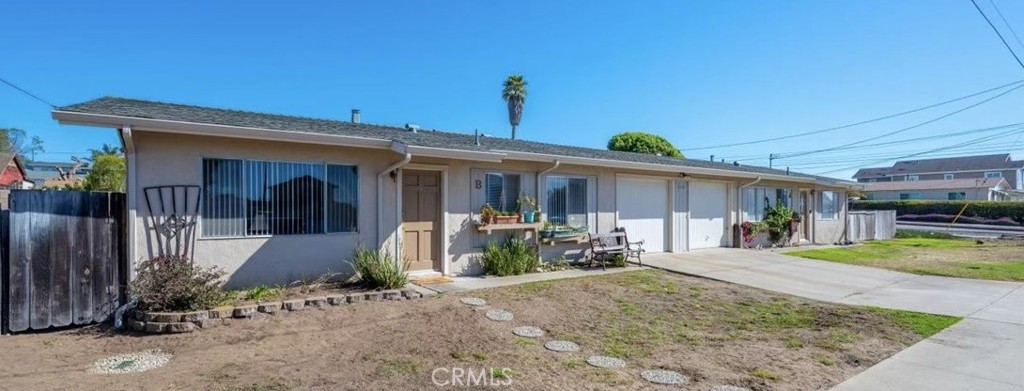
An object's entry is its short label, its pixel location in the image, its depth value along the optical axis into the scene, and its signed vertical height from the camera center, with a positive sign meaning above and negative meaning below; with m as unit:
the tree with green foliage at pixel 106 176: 20.32 +1.10
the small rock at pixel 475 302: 6.72 -1.49
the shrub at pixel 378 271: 7.08 -1.09
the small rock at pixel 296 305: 6.13 -1.38
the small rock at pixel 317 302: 6.30 -1.38
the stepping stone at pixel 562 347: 5.02 -1.61
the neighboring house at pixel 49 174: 28.63 +2.39
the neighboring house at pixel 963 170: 50.38 +3.17
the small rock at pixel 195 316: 5.44 -1.36
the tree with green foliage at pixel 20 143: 42.72 +5.76
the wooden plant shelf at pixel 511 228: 8.85 -0.56
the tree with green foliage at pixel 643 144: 26.97 +3.19
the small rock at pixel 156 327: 5.36 -1.45
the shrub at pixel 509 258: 8.95 -1.14
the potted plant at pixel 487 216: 8.95 -0.32
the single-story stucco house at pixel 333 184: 6.21 +0.26
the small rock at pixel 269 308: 5.94 -1.37
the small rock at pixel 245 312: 5.77 -1.38
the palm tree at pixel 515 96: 29.19 +6.44
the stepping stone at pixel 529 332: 5.54 -1.59
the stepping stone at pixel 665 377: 4.17 -1.61
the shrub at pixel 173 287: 5.52 -1.04
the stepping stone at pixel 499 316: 6.11 -1.54
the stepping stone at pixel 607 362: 4.55 -1.61
